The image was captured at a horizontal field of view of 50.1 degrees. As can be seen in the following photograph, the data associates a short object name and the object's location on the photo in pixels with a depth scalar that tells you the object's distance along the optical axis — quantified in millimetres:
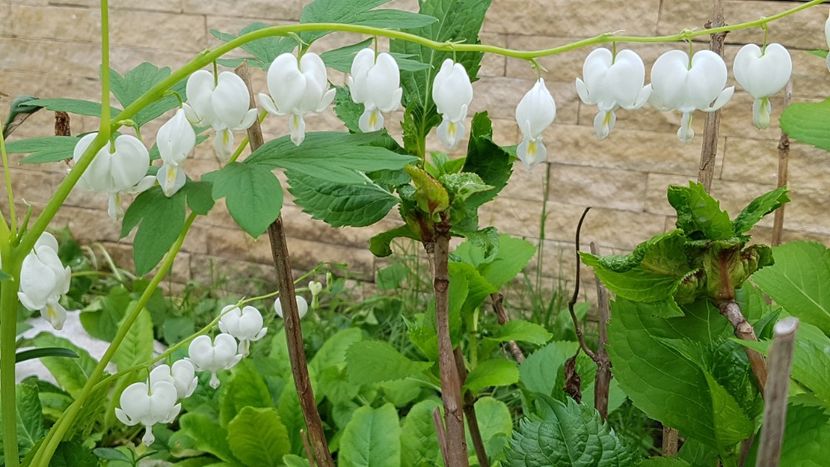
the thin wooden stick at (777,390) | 340
